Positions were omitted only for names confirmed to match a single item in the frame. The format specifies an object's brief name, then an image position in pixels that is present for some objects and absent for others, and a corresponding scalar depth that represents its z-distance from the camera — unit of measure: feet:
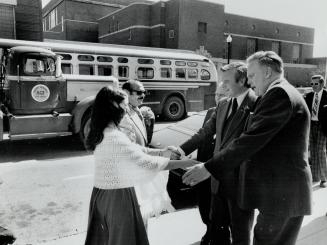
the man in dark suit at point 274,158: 7.46
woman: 7.70
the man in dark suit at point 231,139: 9.11
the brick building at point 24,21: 64.69
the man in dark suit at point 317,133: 17.35
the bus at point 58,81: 27.78
